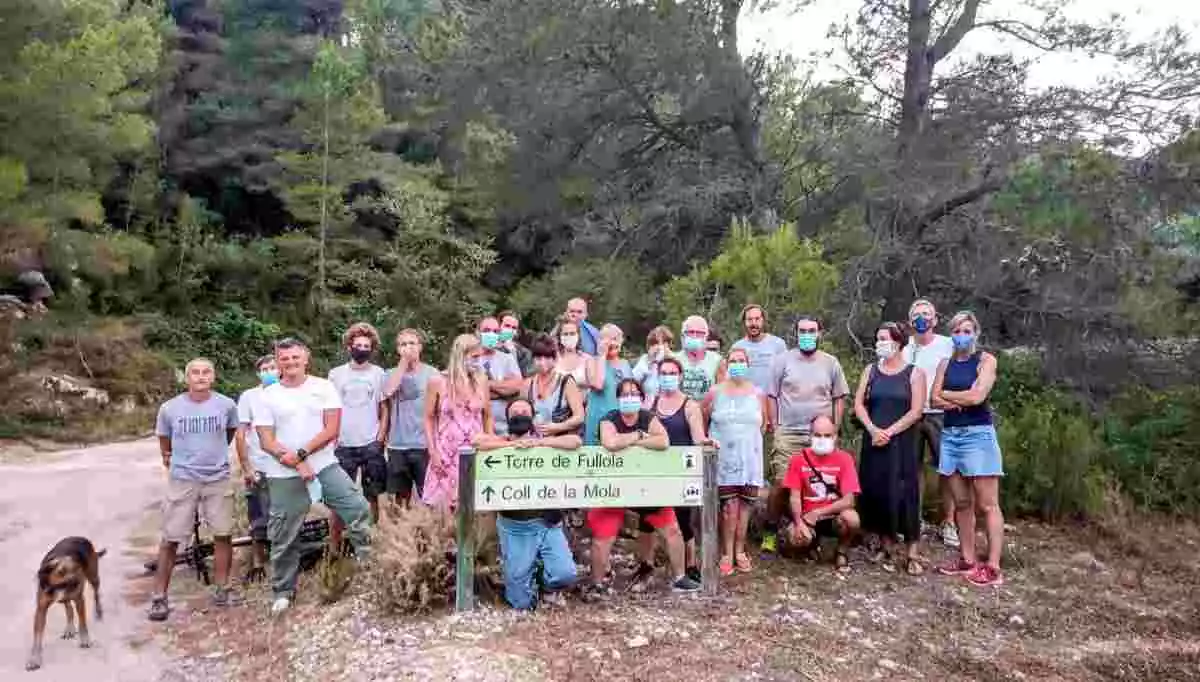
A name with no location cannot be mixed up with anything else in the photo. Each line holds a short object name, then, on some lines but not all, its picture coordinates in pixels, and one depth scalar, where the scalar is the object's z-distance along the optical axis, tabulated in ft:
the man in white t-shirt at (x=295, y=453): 16.71
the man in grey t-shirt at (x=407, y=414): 18.72
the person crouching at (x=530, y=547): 16.21
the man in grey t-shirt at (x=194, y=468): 17.40
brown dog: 15.01
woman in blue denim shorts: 17.92
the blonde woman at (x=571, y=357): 18.57
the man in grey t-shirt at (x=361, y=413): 18.70
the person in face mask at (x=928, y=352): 19.83
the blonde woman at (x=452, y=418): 17.87
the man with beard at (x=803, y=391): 18.97
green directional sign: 16.15
